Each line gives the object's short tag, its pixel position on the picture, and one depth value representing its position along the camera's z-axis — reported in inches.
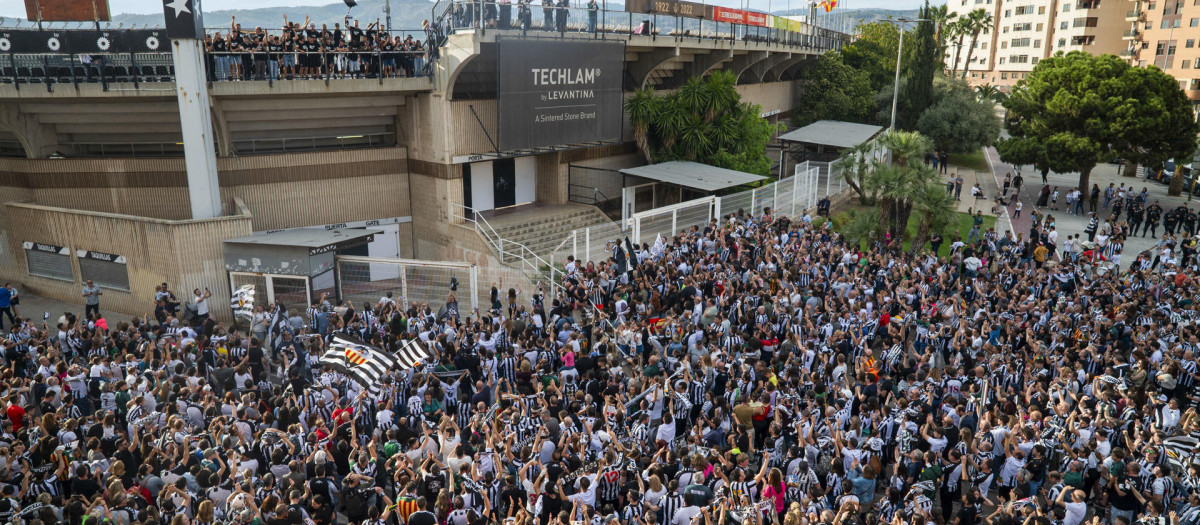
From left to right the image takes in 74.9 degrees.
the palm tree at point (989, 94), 1870.4
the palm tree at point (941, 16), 2632.1
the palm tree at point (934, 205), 934.4
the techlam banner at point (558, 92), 934.4
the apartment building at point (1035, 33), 2947.8
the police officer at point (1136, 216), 1141.1
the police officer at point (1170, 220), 1095.0
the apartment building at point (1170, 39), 2432.3
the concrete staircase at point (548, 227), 959.6
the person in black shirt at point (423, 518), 327.6
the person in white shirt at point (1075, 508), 345.1
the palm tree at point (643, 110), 1127.0
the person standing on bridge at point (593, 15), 1022.4
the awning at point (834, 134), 1440.7
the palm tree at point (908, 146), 1007.0
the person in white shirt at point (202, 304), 693.3
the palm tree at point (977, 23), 3031.5
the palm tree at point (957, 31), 3006.9
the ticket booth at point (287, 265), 757.3
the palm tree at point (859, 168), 1073.5
